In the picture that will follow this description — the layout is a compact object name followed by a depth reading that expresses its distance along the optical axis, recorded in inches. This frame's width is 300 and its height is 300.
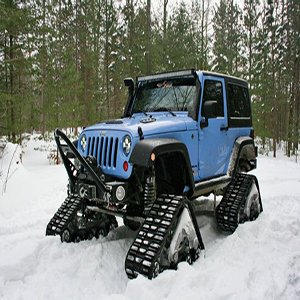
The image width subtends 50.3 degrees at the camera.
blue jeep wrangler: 143.6
